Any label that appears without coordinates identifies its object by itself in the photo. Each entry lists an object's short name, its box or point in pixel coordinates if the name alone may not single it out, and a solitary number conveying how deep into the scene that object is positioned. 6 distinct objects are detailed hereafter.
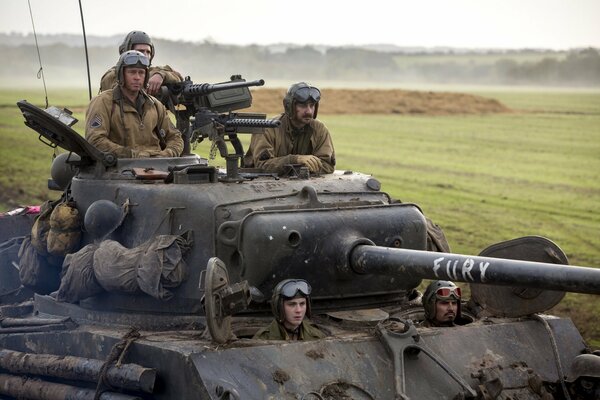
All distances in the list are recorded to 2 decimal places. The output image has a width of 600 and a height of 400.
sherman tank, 11.79
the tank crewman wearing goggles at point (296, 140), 14.63
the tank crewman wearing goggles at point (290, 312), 12.13
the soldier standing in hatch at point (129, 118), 14.40
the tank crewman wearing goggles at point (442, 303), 13.10
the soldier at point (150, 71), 16.14
